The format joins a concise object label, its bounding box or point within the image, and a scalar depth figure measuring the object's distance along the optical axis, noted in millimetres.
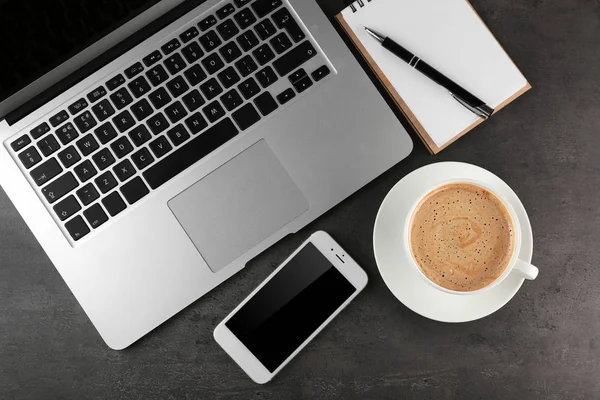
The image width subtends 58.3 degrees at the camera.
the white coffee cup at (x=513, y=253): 734
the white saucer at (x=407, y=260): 821
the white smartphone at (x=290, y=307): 880
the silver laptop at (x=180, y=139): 838
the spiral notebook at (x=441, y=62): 856
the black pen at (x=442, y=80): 845
